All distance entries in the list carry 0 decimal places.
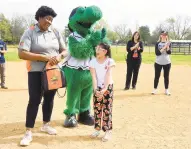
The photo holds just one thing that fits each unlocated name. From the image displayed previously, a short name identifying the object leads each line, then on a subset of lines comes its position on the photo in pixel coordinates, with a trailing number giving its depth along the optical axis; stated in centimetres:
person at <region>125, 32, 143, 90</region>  952
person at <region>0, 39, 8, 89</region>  942
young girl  466
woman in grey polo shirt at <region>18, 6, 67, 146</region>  437
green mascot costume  519
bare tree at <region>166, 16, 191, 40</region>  7012
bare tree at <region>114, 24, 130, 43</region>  6773
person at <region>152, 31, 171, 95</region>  845
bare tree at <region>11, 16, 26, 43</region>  6016
